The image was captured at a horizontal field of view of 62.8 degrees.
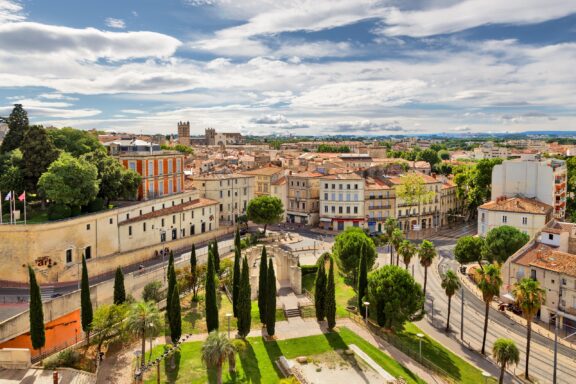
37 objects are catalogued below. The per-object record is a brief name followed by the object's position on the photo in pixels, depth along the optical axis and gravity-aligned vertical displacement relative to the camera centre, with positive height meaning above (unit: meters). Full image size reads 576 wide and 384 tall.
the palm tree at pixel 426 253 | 50.28 -11.18
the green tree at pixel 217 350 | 30.64 -13.22
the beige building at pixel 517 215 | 68.38 -9.90
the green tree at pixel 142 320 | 33.12 -12.17
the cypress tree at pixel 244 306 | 40.03 -13.38
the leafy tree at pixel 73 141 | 67.06 +0.96
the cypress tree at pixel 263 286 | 42.31 -12.44
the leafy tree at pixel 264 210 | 75.50 -10.01
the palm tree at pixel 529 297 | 37.25 -11.82
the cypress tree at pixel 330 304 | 43.47 -14.41
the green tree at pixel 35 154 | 56.03 -0.76
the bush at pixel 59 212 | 52.59 -7.17
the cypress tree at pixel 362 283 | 46.97 -13.50
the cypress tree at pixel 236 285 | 43.58 -12.98
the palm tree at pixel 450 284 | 44.66 -12.87
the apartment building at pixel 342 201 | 87.88 -9.91
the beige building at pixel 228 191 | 79.19 -7.55
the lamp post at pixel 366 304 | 43.48 -14.65
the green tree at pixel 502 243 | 60.08 -12.15
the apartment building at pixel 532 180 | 75.81 -5.34
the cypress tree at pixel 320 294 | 44.88 -13.90
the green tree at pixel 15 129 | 65.31 +2.60
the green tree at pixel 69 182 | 51.56 -3.78
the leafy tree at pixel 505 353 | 35.31 -15.33
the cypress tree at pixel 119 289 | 41.91 -12.62
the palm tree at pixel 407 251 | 52.16 -11.37
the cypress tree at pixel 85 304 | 38.38 -12.70
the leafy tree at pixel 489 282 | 40.69 -11.62
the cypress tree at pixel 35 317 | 35.38 -12.77
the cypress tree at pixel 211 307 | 39.84 -13.47
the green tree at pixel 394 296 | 43.62 -13.84
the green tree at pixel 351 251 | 56.19 -12.43
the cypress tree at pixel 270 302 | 41.31 -13.55
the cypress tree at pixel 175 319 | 38.44 -13.90
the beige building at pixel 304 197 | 92.12 -9.79
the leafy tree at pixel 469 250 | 62.12 -13.47
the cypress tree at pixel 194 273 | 49.34 -13.12
